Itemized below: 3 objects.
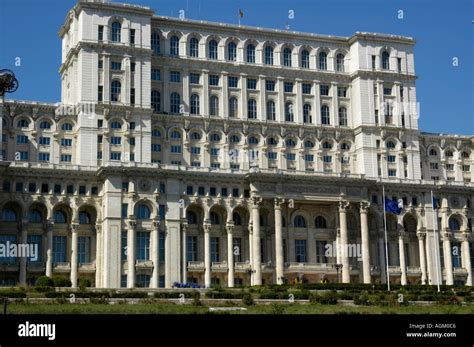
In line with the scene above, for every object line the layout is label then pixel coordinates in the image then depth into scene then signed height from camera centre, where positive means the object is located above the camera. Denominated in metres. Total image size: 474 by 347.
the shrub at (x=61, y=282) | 98.81 +0.85
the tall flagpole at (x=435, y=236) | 124.12 +6.91
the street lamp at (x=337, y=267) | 121.06 +2.25
